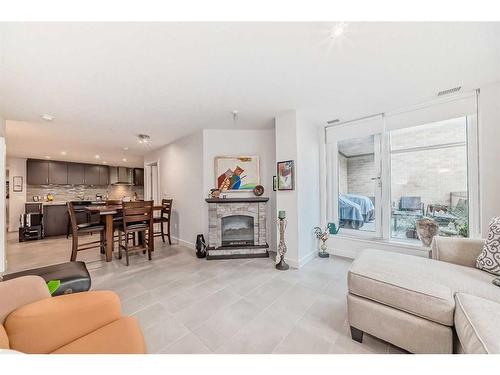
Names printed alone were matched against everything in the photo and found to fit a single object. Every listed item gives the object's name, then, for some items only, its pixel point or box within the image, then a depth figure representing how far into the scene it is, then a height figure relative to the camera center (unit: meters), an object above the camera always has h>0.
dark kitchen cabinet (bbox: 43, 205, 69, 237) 4.80 -0.77
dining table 3.00 -0.54
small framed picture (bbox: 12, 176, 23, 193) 5.54 +0.18
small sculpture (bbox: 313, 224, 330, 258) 3.09 -0.83
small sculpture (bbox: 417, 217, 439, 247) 2.44 -0.56
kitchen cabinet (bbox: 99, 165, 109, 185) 6.73 +0.51
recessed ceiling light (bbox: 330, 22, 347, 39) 1.26 +1.08
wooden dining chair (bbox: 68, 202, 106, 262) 2.87 -0.61
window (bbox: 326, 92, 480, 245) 2.31 +0.21
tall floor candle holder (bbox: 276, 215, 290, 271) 2.67 -0.88
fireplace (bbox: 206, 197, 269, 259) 3.18 -0.71
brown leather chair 0.84 -0.64
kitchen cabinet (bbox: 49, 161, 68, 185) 5.91 +0.56
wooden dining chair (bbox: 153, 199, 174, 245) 3.97 -0.49
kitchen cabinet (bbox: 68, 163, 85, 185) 6.16 +0.52
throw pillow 1.36 -0.50
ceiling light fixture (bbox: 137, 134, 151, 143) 3.78 +1.06
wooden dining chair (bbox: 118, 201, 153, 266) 2.96 -0.49
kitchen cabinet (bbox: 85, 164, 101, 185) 6.45 +0.53
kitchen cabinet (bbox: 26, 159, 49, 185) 5.71 +0.54
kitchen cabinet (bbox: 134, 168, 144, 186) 7.48 +0.48
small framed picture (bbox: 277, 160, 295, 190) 2.73 +0.19
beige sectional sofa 0.92 -0.65
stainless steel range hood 7.02 +0.51
